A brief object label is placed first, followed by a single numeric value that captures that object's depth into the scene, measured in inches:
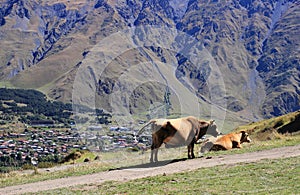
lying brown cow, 1066.2
